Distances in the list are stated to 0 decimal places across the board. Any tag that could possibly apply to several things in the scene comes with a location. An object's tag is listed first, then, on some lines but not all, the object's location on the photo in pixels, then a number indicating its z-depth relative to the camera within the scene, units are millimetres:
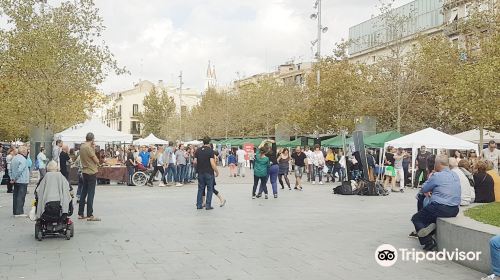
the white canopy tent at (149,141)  40988
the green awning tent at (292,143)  45853
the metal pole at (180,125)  86056
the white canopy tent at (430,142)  23938
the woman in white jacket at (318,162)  28297
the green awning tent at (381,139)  29094
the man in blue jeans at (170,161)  23781
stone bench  7160
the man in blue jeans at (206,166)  14039
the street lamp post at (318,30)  44594
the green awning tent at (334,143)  37125
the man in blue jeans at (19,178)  12453
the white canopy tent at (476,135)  31094
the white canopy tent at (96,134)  28238
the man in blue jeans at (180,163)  24688
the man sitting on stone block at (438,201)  8617
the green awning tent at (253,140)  56641
